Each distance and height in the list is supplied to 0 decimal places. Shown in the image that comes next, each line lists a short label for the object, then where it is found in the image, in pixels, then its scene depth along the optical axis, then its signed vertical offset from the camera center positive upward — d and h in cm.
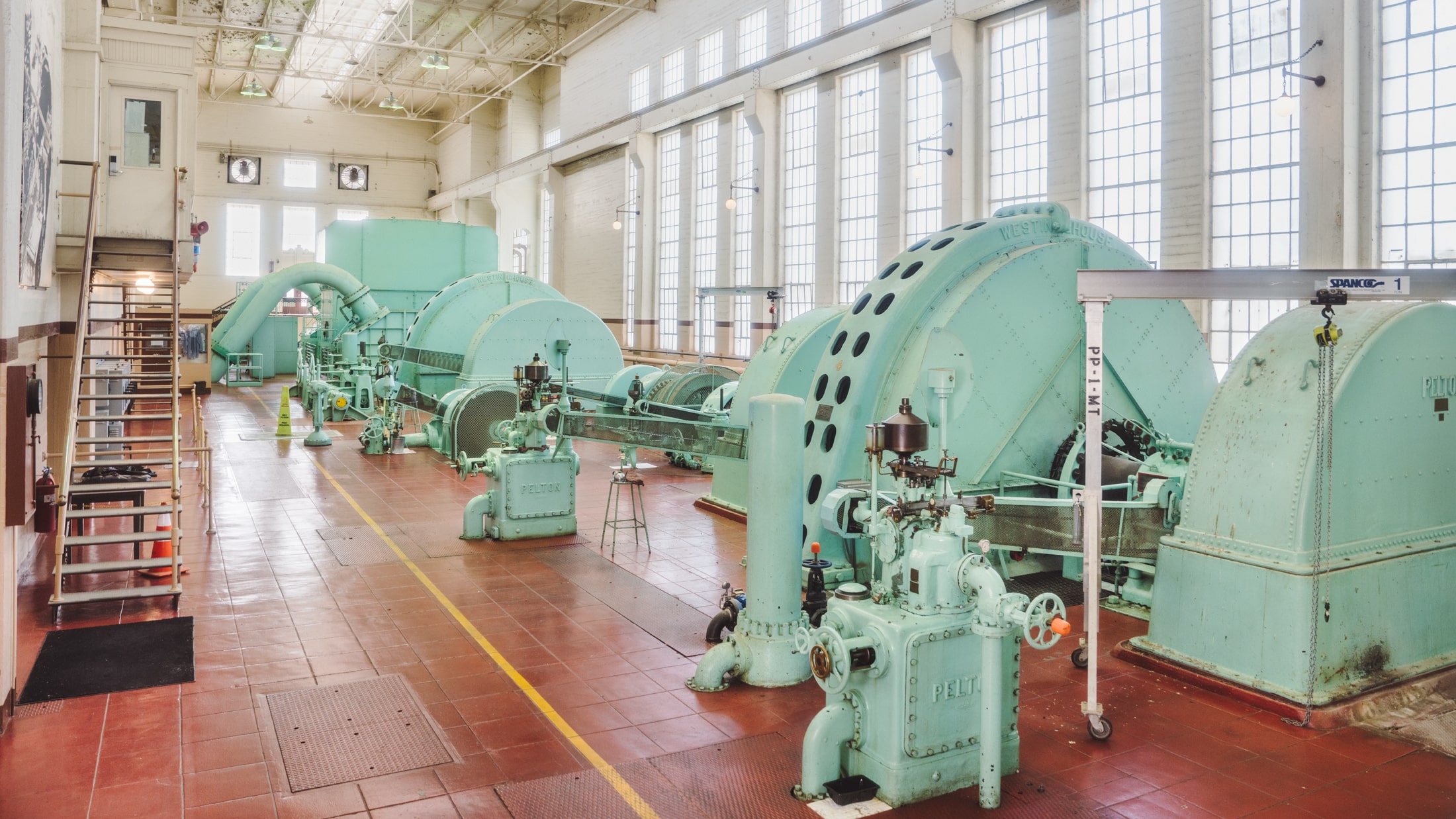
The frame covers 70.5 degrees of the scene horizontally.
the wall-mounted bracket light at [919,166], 1631 +388
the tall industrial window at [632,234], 2825 +477
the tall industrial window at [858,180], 1950 +434
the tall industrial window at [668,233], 2652 +448
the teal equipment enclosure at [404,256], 2784 +401
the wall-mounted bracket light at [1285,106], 1091 +322
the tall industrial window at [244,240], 3872 +609
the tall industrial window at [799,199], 2125 +430
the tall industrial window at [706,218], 2455 +454
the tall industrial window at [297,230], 3953 +661
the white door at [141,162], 1165 +274
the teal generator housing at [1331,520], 581 -66
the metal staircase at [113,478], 779 -68
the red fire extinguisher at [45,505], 648 -67
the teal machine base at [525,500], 1032 -98
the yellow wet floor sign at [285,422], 1884 -39
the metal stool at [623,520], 995 -122
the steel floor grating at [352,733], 506 -177
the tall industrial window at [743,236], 2300 +384
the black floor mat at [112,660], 614 -167
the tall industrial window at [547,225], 3488 +610
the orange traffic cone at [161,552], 877 -134
